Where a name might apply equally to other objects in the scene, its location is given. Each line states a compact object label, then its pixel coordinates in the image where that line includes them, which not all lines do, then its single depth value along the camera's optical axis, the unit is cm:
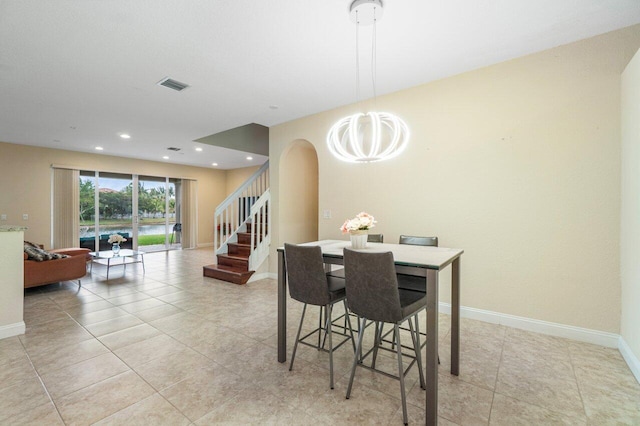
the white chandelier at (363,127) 218
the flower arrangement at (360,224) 232
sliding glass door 768
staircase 505
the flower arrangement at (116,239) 580
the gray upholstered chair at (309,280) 211
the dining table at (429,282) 166
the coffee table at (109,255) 532
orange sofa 405
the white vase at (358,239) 234
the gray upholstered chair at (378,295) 175
